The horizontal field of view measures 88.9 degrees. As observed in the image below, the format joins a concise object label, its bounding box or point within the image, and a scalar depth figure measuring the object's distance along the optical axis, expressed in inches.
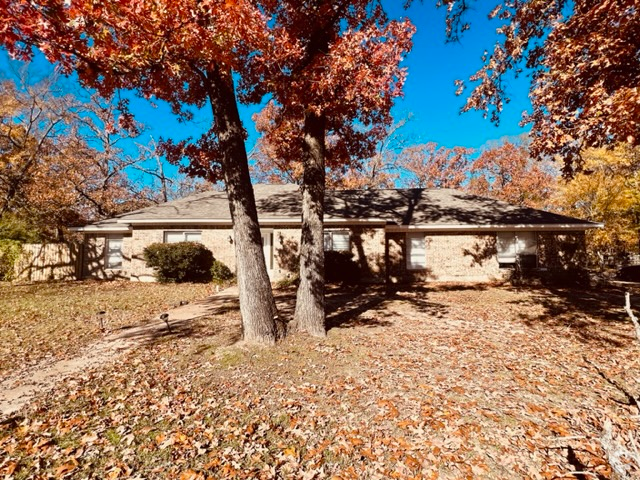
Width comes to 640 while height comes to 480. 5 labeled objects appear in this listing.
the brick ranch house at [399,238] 623.8
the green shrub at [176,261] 600.4
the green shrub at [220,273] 622.5
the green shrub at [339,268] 605.3
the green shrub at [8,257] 634.8
